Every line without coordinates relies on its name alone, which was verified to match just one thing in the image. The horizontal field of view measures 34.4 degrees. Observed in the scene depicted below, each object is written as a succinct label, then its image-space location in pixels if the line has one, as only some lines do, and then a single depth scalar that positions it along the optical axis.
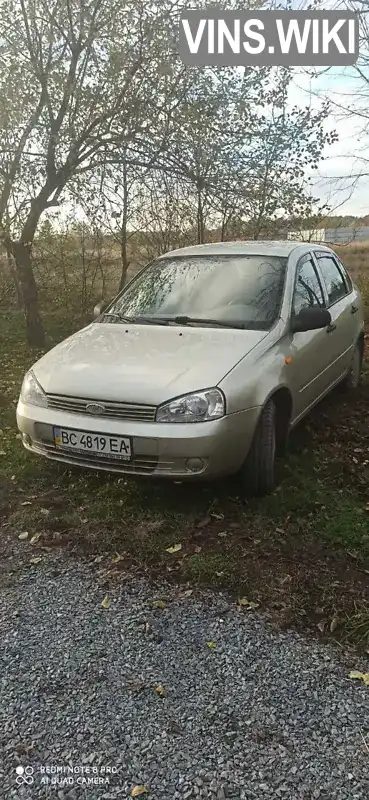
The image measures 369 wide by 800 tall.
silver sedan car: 3.41
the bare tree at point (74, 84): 8.19
